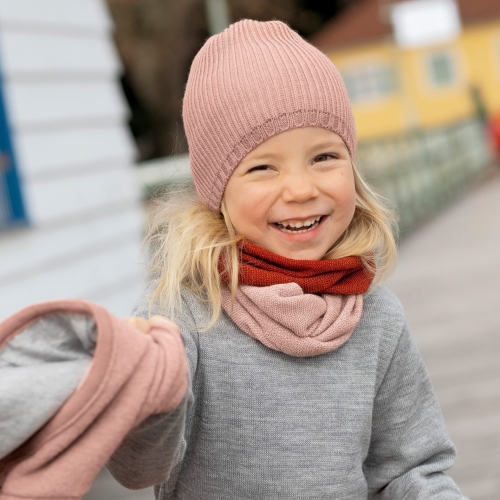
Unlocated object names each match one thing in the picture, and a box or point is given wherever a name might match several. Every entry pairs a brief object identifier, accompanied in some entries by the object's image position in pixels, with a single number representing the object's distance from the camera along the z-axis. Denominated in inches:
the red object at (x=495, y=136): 831.1
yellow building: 1286.9
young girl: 74.6
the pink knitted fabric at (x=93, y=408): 49.8
